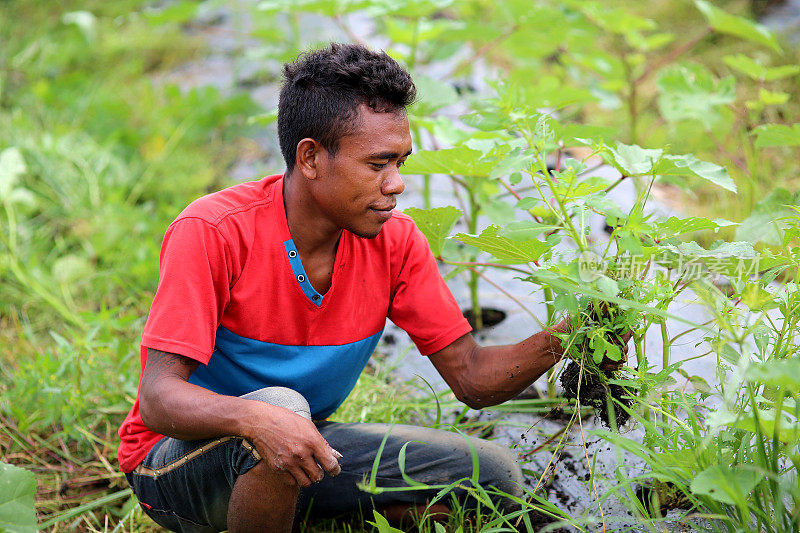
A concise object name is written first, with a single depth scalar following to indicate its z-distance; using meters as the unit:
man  3.12
